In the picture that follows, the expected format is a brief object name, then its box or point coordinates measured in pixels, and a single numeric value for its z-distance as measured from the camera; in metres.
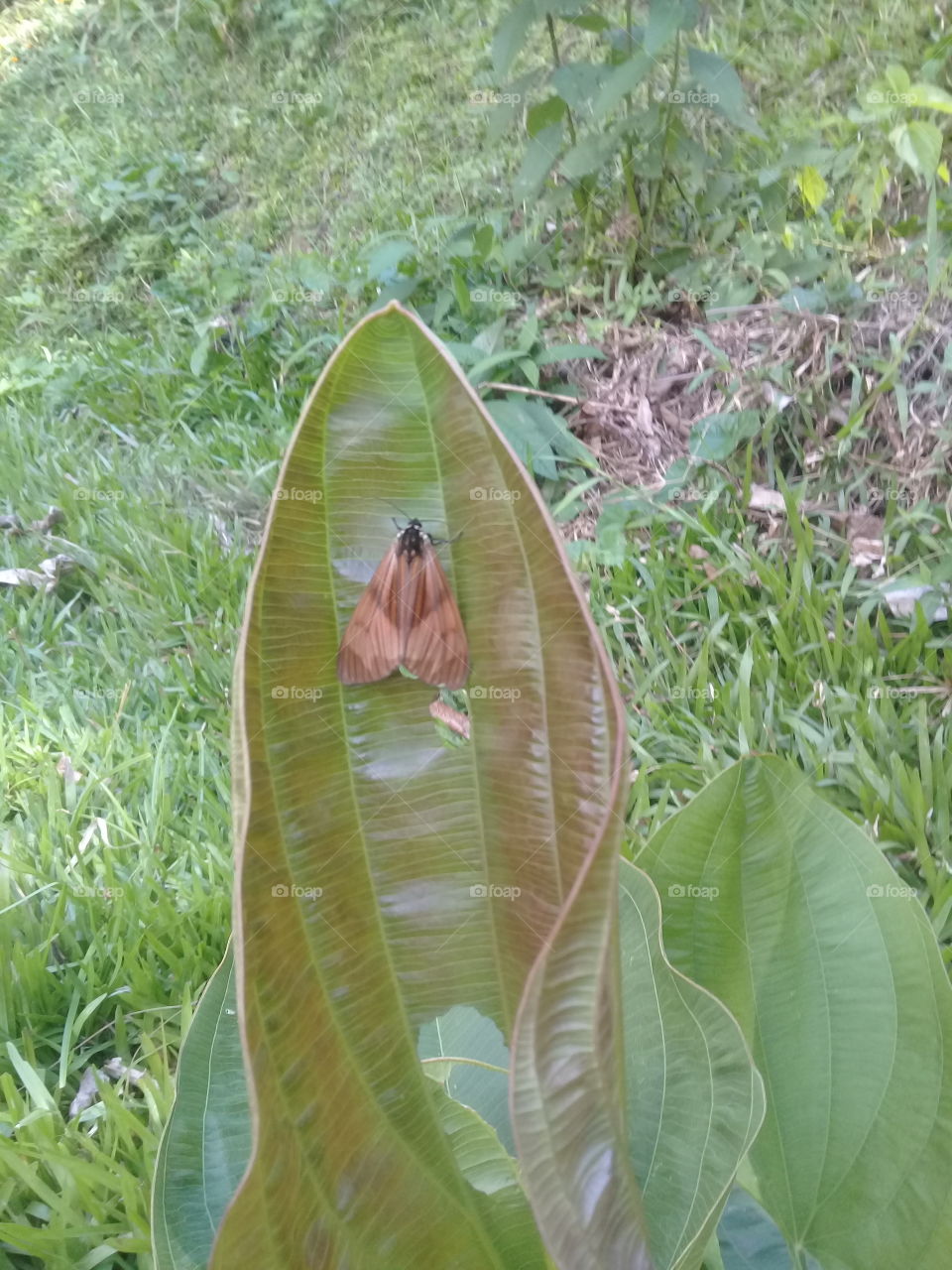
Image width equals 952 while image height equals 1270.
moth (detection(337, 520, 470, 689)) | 0.28
